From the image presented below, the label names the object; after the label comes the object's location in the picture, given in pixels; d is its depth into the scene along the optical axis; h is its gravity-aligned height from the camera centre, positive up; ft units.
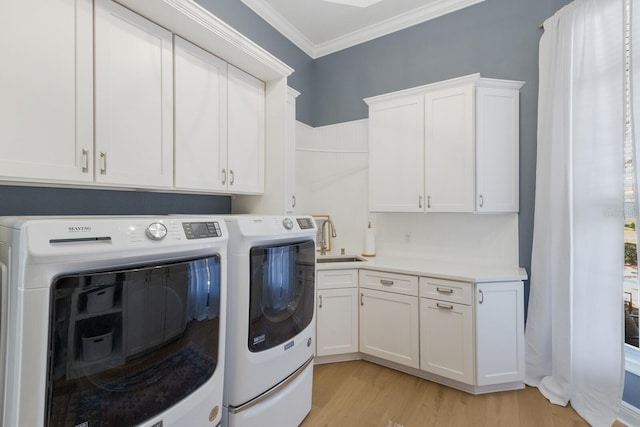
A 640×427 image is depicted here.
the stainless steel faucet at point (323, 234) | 10.26 -0.80
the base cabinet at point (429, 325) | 6.82 -2.91
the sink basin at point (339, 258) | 9.52 -1.54
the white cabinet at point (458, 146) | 7.66 +1.84
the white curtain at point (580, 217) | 5.73 -0.10
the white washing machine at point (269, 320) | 4.42 -1.85
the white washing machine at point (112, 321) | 2.45 -1.13
